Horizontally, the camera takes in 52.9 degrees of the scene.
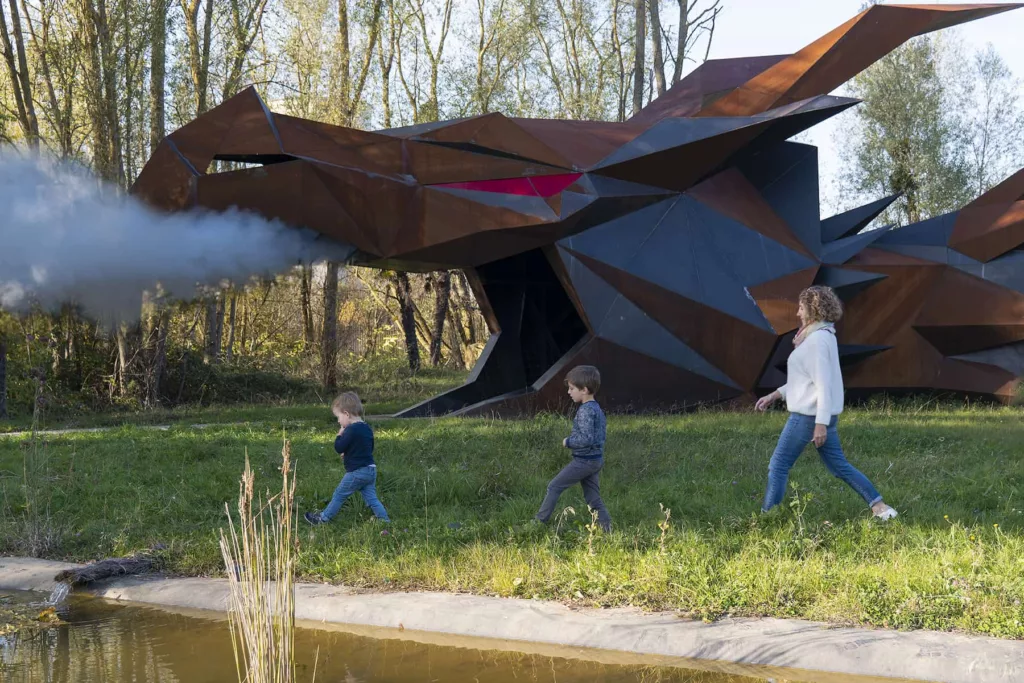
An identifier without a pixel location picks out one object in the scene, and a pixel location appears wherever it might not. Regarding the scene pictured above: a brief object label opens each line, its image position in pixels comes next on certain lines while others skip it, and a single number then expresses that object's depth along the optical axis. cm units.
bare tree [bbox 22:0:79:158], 1859
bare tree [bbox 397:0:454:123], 2897
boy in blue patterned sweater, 676
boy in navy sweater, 749
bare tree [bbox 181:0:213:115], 2014
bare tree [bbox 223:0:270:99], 2158
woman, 680
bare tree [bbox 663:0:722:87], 3030
